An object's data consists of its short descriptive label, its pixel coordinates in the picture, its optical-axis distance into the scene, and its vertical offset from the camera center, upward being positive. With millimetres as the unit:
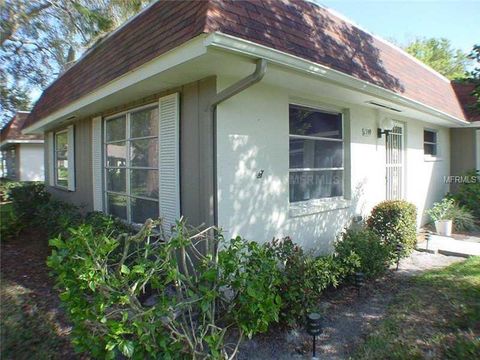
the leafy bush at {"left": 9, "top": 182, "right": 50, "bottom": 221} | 9430 -619
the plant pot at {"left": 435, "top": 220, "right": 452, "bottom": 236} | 8172 -1278
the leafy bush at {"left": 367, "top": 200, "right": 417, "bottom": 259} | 5951 -874
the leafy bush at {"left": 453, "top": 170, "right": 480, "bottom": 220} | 9352 -547
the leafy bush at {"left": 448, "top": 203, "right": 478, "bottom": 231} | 8688 -1175
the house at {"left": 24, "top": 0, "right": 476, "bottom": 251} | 3859 +991
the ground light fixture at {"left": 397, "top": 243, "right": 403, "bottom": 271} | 5774 -1299
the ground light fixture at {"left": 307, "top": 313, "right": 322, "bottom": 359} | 3246 -1470
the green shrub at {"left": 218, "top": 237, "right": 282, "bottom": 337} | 2783 -948
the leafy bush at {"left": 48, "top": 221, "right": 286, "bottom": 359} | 2459 -956
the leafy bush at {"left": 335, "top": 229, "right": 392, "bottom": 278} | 4914 -1148
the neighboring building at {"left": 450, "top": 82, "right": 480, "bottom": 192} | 10639 +988
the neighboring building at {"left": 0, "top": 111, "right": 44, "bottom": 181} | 19969 +1811
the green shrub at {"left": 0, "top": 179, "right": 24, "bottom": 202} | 15203 -556
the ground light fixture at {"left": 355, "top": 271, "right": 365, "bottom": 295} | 4698 -1471
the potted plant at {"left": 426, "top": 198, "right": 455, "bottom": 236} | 8195 -1048
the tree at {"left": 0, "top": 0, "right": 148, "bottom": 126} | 12656 +6037
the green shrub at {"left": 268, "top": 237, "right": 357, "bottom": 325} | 3635 -1197
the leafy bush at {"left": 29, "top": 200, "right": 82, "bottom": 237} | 6210 -812
